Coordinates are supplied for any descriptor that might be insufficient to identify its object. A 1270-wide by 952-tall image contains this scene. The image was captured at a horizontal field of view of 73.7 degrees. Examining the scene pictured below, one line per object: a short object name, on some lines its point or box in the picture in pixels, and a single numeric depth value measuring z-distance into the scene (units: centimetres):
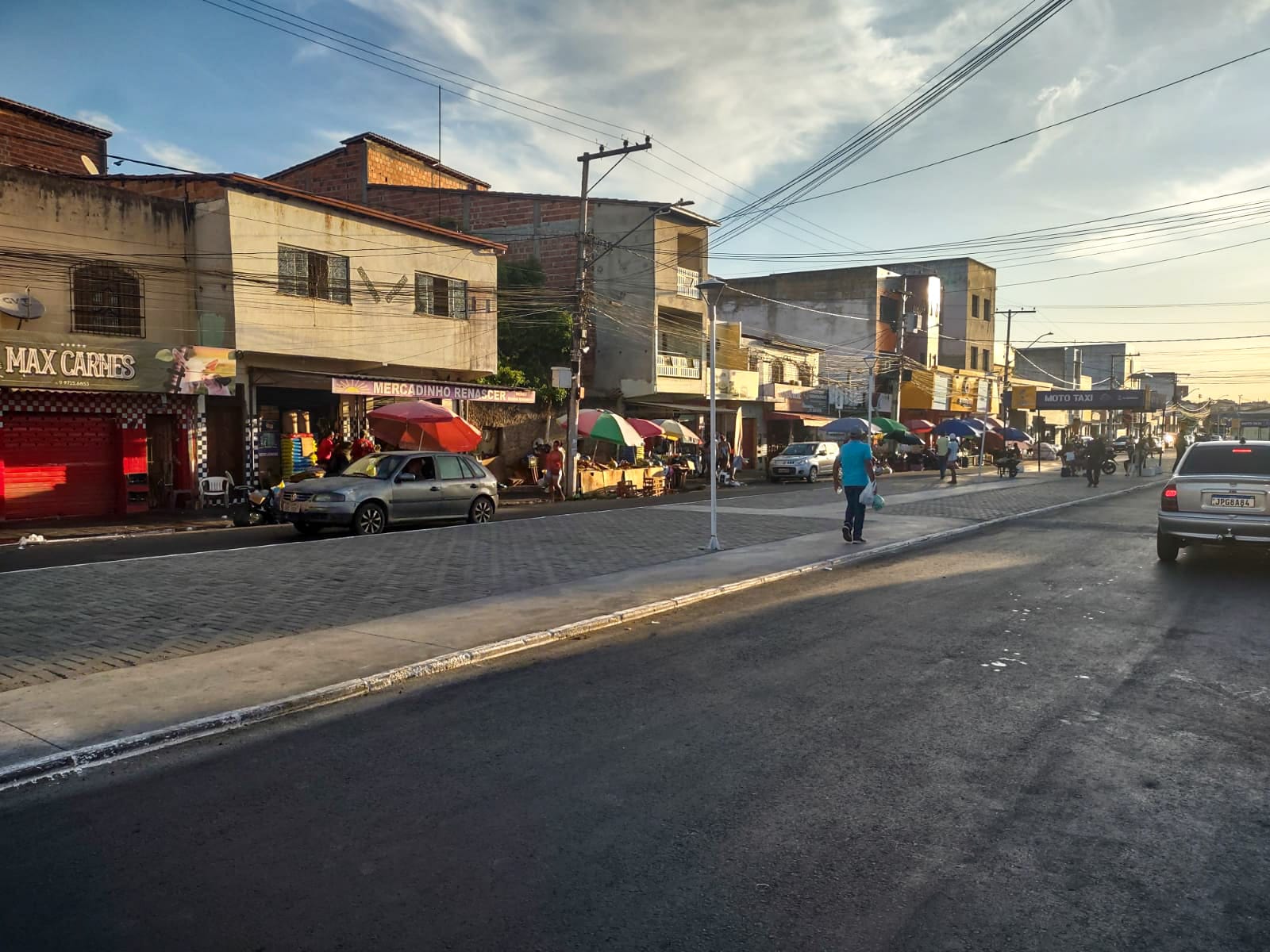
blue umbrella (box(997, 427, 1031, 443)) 4731
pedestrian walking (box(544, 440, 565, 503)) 2469
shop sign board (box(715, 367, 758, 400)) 3712
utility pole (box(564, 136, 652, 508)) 2380
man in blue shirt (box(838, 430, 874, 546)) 1385
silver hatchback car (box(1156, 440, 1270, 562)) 1066
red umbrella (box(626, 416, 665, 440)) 2828
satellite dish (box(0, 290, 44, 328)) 1692
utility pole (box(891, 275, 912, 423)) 5250
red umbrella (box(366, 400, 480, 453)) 2120
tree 3152
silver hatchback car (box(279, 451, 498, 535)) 1484
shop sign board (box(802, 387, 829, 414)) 4512
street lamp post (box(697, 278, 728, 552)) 1327
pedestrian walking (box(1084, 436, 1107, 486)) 3009
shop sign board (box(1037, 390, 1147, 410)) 4850
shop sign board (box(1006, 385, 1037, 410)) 6194
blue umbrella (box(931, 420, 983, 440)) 3866
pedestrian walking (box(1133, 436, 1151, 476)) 4034
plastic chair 1970
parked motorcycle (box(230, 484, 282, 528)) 1725
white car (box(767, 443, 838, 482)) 3359
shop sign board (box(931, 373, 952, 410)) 5528
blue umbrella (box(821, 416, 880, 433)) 3402
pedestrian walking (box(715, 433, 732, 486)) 3217
